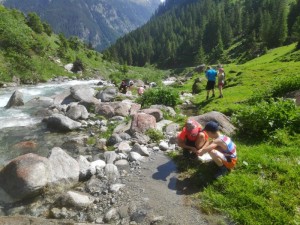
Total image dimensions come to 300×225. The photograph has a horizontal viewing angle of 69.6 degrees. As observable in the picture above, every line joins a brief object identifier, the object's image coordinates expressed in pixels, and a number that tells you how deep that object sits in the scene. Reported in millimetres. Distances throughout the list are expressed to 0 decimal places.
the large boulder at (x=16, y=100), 19039
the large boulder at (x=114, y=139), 11105
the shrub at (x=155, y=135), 10891
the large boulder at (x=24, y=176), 7066
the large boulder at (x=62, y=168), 7615
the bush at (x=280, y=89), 13078
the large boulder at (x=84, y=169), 8107
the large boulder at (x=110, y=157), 9091
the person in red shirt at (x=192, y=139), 8229
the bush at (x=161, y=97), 16724
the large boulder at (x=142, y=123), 11458
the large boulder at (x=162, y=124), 12171
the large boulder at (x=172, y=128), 11579
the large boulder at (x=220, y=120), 10399
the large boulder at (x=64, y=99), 20115
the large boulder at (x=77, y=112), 15567
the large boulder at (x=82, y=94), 18981
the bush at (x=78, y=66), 49841
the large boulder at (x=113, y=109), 15833
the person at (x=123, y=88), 23818
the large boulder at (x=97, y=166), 8287
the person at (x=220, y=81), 17512
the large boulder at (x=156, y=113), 13148
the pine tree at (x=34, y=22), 52081
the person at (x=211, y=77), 17708
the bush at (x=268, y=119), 8970
